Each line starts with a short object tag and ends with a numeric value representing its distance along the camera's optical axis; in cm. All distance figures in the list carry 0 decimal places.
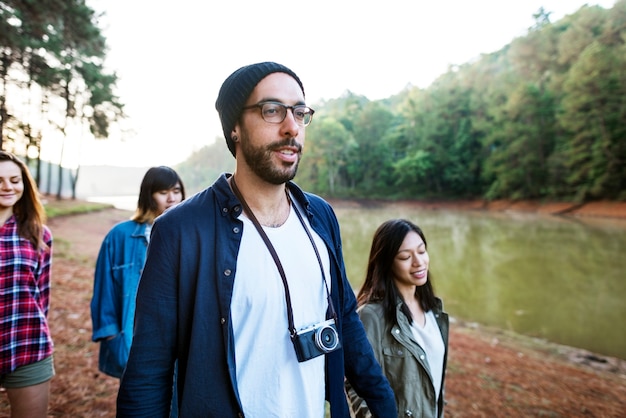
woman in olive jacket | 184
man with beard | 103
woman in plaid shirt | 177
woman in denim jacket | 233
